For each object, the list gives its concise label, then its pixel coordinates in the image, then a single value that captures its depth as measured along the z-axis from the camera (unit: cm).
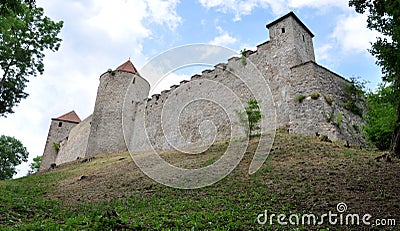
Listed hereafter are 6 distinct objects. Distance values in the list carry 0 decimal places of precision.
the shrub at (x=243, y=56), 1688
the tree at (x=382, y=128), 1020
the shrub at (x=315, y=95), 1234
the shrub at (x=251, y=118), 1297
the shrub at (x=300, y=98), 1271
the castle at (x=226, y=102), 1238
